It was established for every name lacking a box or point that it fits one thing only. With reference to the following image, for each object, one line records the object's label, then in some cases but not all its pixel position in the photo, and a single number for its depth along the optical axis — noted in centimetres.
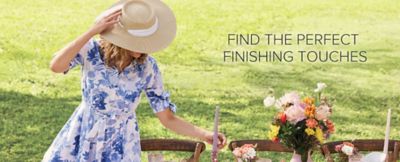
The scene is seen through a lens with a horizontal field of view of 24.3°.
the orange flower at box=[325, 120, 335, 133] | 437
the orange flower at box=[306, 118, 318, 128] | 427
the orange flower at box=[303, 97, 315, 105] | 435
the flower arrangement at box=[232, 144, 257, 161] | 446
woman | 436
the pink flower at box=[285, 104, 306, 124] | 431
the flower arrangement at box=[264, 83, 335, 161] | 430
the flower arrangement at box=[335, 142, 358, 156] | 454
